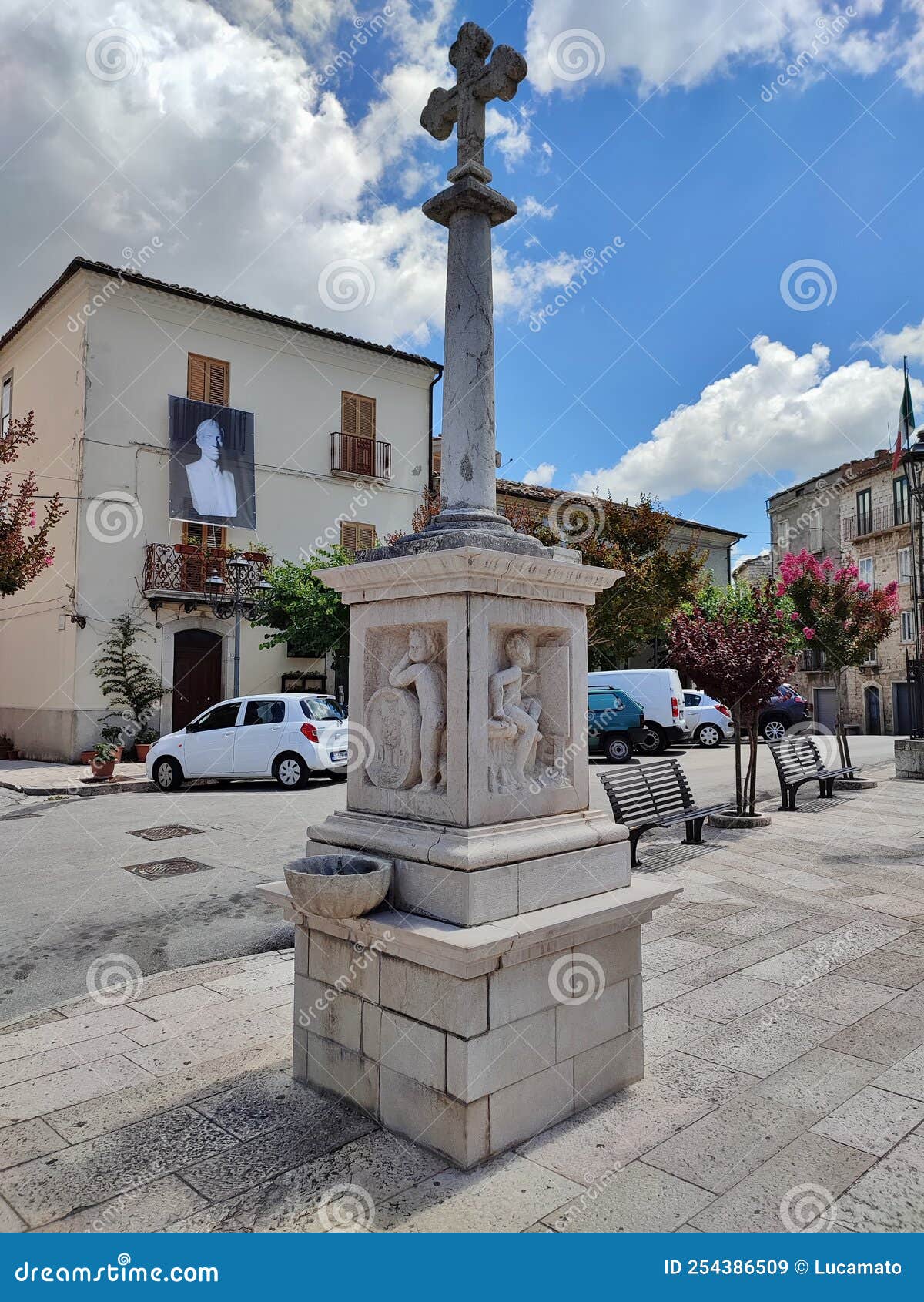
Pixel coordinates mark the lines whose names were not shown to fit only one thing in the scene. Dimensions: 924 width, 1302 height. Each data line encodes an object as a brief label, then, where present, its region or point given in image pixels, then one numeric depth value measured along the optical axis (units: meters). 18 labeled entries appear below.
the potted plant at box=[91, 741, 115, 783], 13.59
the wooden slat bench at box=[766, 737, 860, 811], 10.32
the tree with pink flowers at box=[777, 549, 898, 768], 12.99
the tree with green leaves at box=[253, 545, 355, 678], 17.33
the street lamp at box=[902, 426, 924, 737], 11.87
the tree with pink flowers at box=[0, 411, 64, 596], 10.88
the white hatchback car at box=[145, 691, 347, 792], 12.76
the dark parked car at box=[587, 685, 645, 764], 18.19
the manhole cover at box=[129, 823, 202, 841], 8.88
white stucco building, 17.41
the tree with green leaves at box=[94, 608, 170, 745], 17.23
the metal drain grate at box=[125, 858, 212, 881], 7.10
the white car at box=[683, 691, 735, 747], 21.44
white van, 18.97
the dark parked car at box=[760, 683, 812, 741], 21.03
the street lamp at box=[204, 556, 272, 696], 16.12
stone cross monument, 2.73
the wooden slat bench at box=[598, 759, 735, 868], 7.29
